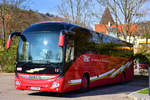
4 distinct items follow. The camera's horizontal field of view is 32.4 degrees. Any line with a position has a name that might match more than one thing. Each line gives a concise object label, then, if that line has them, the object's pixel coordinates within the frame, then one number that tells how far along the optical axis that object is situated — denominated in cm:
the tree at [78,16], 3403
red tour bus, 1088
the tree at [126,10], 2702
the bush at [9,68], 2614
